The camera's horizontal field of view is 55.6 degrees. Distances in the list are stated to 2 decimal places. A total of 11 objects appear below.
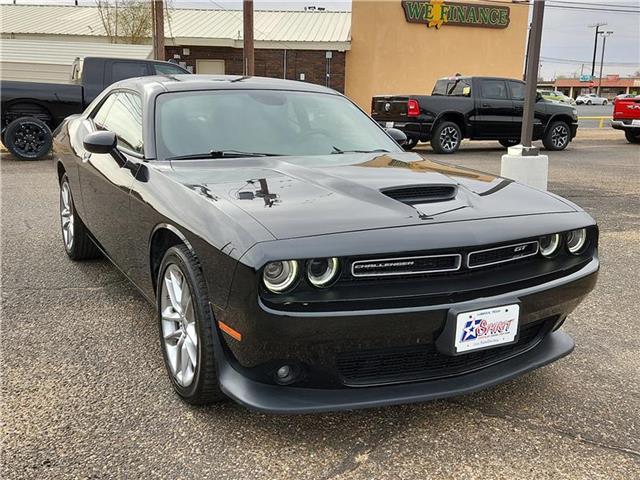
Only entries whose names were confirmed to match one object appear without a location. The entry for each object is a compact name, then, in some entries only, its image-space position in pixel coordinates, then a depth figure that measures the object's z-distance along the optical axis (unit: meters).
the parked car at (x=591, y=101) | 69.31
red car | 16.58
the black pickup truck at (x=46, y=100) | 10.50
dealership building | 25.97
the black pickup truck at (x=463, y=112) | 13.61
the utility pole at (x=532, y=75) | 6.89
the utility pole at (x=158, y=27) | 15.39
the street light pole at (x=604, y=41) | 87.99
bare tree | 25.47
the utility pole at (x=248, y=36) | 15.72
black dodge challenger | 2.16
